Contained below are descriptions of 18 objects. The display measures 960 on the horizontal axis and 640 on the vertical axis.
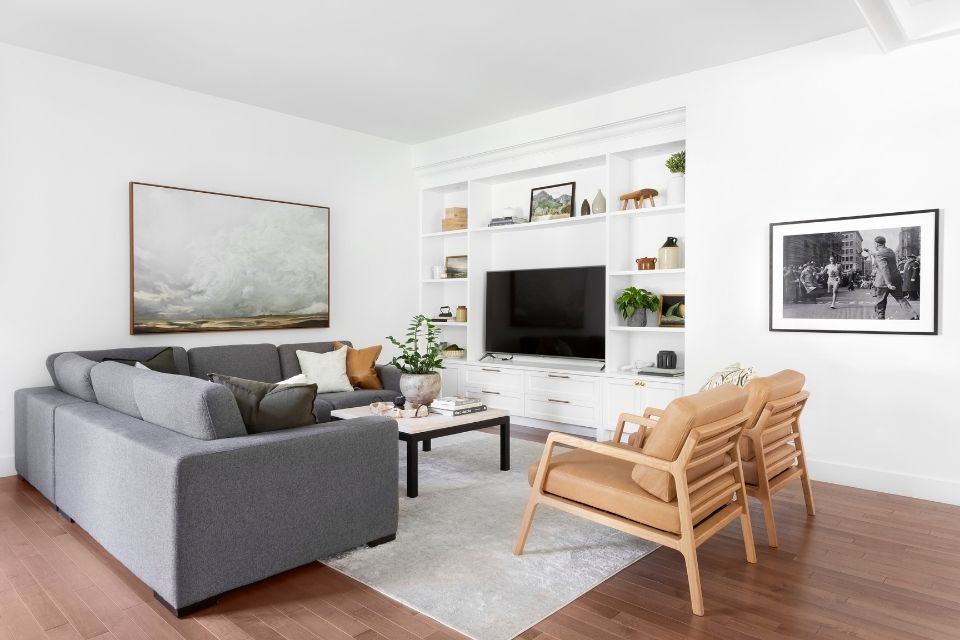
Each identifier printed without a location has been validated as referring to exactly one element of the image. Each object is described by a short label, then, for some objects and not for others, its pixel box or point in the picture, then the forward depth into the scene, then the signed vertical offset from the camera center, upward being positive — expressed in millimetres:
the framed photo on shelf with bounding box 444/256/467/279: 6801 +527
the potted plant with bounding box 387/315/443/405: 4379 -459
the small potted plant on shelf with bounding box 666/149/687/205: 5078 +1154
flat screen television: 5711 +18
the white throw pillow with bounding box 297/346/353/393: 5238 -489
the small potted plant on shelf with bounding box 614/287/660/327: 5371 +89
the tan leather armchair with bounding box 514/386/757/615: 2434 -733
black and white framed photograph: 3828 +272
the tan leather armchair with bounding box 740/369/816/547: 3051 -648
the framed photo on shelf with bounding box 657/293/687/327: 5262 +37
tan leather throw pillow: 5484 -499
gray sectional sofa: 2350 -731
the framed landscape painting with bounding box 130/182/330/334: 4898 +450
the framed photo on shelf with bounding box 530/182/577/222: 6062 +1136
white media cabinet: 5352 +678
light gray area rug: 2443 -1158
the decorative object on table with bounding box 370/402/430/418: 4211 -679
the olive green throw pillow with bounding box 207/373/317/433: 2693 -401
